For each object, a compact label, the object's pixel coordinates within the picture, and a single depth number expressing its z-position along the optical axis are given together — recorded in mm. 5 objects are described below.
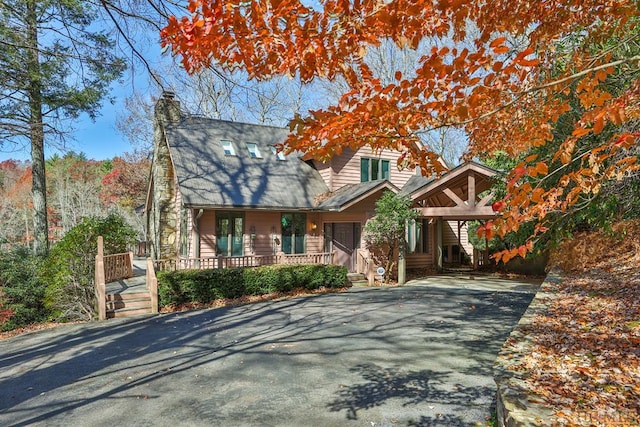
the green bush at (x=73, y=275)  10852
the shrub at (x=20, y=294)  10742
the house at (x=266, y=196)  15164
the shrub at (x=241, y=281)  11758
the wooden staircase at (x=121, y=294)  10758
